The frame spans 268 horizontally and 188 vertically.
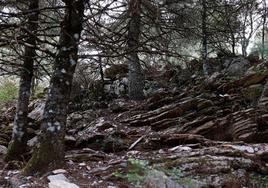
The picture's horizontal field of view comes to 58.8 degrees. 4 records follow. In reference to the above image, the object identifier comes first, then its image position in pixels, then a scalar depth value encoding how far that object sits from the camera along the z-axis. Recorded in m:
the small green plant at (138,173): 2.67
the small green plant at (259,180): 3.09
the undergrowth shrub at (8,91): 11.88
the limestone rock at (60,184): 2.87
